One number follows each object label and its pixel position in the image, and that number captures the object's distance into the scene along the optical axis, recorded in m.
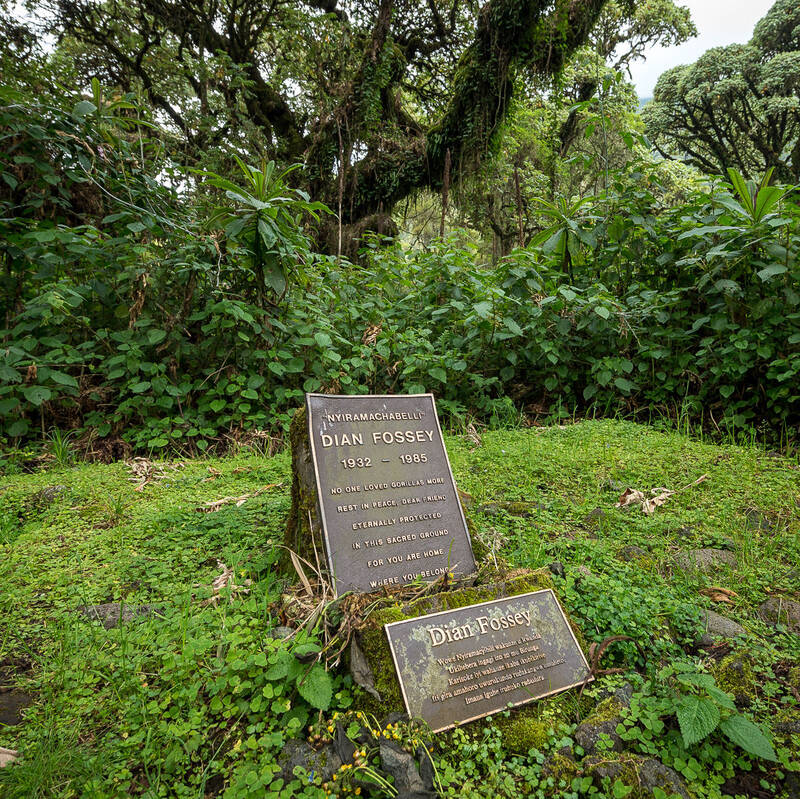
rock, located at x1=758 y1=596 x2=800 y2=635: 2.00
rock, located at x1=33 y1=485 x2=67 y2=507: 3.12
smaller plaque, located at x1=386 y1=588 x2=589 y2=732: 1.61
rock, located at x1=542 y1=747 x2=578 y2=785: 1.44
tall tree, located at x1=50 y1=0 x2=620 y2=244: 8.49
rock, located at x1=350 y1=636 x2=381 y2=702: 1.60
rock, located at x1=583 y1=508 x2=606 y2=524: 2.87
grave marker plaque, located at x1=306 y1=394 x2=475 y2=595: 2.05
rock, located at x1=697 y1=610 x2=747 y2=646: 1.94
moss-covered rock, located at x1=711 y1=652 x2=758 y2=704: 1.67
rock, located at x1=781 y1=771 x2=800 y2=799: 1.37
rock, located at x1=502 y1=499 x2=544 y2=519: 2.98
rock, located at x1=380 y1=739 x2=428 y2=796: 1.34
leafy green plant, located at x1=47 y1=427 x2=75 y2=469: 4.08
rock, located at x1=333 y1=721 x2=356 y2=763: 1.43
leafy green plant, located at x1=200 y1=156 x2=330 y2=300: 3.95
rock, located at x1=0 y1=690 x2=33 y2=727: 1.54
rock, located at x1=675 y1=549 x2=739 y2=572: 2.38
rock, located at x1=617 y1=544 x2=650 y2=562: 2.49
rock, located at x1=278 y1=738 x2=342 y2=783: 1.39
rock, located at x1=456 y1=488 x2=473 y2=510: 2.85
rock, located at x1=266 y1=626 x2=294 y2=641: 1.77
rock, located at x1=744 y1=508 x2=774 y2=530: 2.73
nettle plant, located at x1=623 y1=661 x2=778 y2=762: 1.41
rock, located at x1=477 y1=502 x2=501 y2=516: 2.96
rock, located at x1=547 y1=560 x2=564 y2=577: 2.30
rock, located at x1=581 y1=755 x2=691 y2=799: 1.39
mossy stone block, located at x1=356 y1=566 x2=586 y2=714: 1.59
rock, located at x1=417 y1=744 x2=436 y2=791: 1.37
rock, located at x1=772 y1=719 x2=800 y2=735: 1.52
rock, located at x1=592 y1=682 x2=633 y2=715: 1.69
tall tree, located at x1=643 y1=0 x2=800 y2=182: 18.11
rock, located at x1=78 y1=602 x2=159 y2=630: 2.01
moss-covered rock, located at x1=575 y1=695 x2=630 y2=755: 1.51
